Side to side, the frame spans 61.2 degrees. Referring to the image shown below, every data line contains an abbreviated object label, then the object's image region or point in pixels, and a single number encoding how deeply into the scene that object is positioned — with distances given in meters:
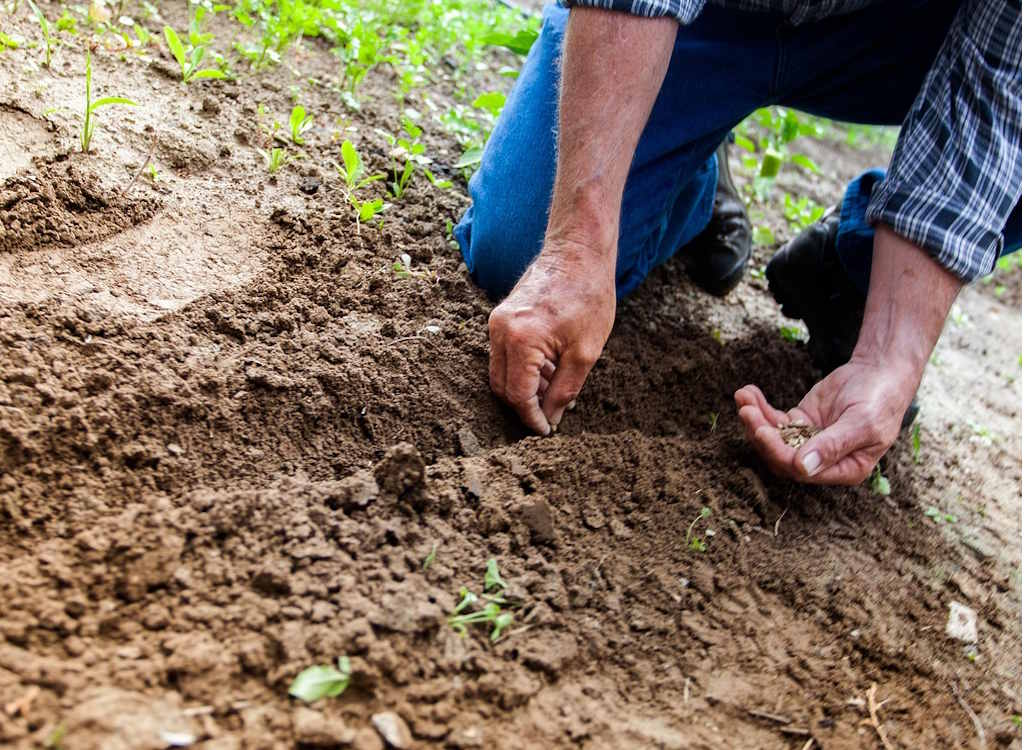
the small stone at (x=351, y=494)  1.45
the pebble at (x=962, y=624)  1.75
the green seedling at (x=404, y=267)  2.09
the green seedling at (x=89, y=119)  1.93
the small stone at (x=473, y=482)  1.56
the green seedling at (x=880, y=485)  2.07
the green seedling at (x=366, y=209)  2.15
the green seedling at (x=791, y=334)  2.62
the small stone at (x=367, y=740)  1.14
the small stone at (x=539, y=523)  1.53
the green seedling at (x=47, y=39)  2.21
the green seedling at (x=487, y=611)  1.33
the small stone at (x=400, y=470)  1.48
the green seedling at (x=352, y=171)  2.20
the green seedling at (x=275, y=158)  2.21
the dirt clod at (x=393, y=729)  1.16
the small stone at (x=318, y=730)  1.13
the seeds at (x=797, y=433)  1.86
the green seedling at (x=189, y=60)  2.27
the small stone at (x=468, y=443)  1.73
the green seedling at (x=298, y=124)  2.30
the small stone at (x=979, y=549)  2.07
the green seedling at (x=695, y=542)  1.65
